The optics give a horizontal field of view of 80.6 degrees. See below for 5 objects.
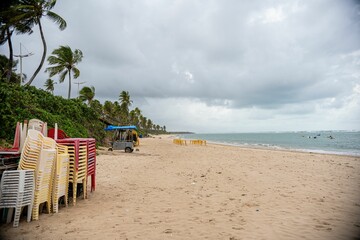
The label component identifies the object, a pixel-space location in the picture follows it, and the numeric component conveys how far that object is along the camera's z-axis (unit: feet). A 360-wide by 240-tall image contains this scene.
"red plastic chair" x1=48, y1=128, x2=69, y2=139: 18.31
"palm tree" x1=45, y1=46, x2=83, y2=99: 91.61
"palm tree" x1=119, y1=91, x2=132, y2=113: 208.44
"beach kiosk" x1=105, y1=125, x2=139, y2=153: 65.46
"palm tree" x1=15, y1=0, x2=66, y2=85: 56.29
